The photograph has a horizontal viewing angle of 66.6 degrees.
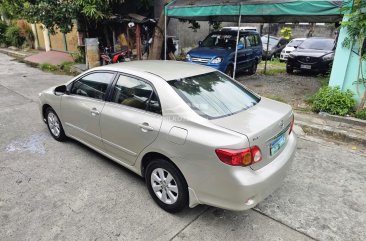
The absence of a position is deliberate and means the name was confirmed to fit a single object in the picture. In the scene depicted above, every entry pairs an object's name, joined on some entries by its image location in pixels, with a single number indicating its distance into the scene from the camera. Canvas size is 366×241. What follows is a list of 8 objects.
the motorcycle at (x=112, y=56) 10.38
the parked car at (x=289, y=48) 14.90
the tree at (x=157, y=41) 9.48
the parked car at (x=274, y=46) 15.71
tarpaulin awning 5.63
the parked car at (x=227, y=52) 8.84
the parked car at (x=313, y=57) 10.17
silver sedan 2.52
